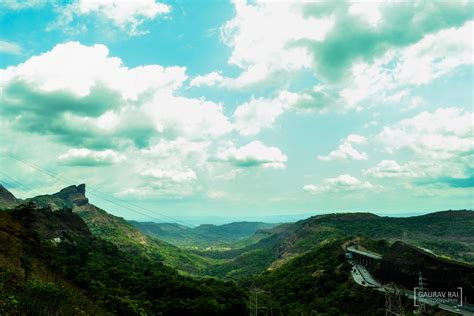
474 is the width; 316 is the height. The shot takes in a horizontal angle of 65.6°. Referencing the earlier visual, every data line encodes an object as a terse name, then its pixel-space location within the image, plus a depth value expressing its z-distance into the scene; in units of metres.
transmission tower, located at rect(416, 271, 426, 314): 58.20
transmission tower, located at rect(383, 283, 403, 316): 66.82
